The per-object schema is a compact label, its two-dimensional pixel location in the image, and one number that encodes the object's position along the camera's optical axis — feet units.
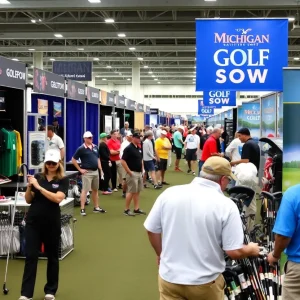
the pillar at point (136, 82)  96.07
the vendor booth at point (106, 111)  45.54
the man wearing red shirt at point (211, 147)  32.48
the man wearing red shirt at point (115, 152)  38.42
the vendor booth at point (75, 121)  37.79
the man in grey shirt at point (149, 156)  39.60
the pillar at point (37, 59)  84.79
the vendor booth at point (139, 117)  67.15
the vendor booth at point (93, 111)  40.32
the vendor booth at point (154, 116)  90.43
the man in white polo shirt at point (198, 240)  8.43
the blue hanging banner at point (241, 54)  19.01
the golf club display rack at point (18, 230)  20.17
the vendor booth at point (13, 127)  24.89
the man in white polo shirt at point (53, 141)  30.19
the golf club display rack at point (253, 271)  10.46
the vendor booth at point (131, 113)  60.59
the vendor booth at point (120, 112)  51.94
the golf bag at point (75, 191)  31.09
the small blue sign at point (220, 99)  51.44
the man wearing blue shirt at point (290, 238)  9.40
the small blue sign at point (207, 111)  85.44
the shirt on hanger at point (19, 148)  25.64
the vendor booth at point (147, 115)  81.60
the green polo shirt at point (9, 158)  25.21
